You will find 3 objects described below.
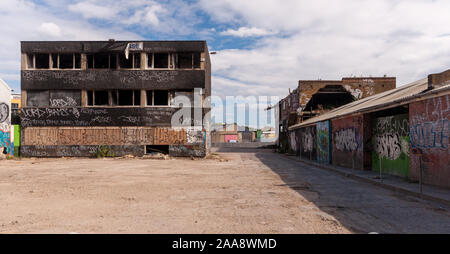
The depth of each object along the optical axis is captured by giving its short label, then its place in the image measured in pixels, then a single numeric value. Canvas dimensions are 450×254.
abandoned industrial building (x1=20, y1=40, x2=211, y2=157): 25.67
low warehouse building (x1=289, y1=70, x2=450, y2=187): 9.32
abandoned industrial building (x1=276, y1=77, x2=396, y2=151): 34.47
